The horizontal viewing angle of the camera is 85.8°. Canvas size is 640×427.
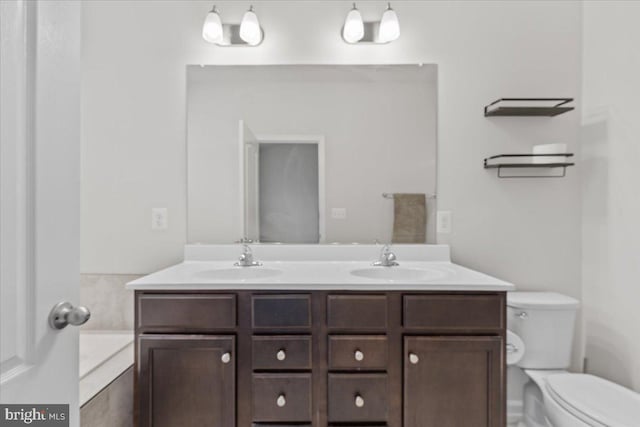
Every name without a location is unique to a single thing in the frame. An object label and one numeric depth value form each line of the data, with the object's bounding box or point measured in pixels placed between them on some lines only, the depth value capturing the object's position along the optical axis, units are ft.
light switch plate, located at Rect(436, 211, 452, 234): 6.42
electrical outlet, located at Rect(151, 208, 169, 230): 6.40
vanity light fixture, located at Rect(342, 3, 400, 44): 6.14
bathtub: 4.53
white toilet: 5.04
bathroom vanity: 4.50
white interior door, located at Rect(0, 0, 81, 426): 2.19
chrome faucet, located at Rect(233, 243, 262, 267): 5.88
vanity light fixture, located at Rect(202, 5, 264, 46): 6.15
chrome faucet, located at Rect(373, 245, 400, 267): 5.86
